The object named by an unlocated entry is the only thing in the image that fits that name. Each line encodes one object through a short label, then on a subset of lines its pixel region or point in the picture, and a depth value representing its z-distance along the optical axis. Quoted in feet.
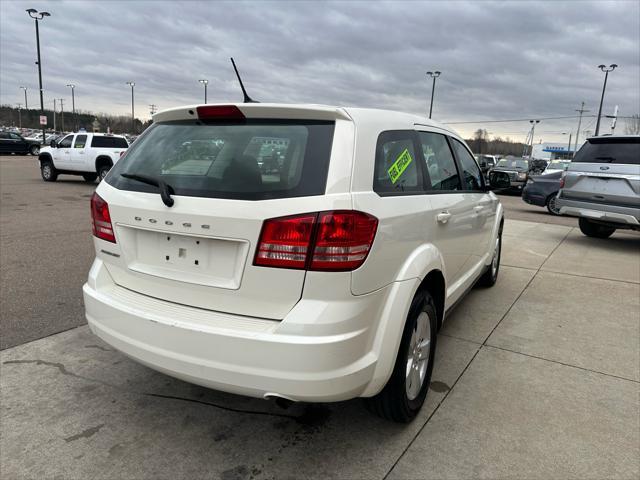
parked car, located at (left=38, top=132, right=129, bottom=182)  52.70
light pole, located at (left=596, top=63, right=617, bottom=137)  114.42
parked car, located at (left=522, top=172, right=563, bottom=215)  44.50
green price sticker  8.25
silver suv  24.56
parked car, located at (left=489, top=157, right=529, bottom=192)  64.03
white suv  6.64
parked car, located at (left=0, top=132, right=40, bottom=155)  102.83
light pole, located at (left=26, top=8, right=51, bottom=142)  99.55
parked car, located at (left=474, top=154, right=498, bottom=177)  108.68
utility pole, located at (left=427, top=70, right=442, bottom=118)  137.69
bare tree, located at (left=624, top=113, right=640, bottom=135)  213.38
